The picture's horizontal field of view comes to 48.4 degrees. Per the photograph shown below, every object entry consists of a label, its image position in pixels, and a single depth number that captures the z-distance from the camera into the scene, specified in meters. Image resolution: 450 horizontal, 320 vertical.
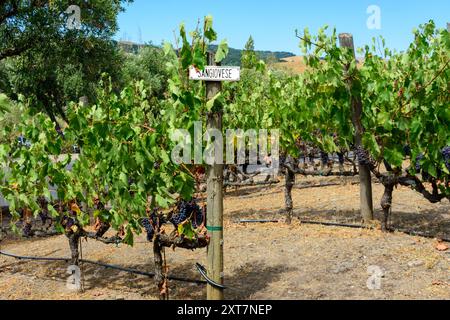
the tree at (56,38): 14.00
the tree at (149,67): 34.12
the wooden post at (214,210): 4.89
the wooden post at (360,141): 8.62
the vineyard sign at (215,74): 4.73
